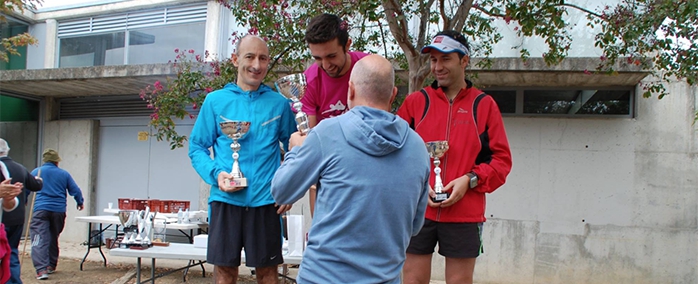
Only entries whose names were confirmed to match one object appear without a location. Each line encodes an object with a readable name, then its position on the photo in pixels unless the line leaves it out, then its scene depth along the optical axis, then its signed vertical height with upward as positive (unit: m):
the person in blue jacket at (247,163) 3.14 -0.07
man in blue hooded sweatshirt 2.20 -0.12
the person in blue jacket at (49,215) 8.52 -1.08
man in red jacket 3.01 +0.00
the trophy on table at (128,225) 7.36 -1.03
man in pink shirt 3.04 +0.46
